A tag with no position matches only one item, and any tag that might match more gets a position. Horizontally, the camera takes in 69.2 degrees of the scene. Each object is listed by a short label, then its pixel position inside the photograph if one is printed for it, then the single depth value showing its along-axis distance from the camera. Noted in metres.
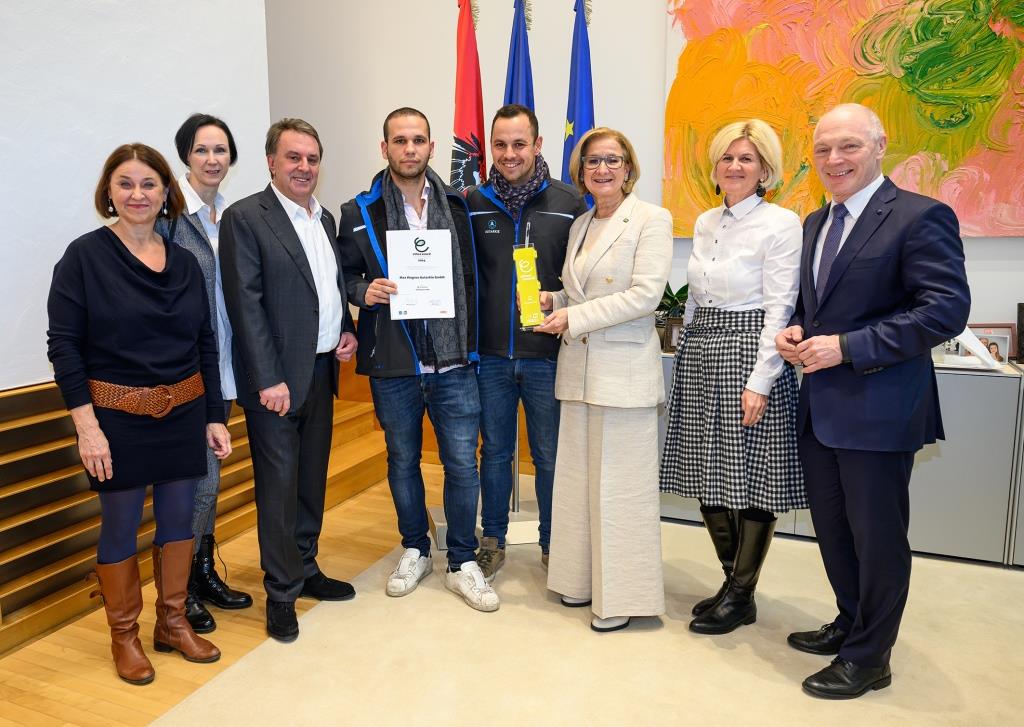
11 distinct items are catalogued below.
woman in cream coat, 2.42
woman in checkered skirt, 2.28
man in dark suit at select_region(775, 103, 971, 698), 1.94
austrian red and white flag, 3.86
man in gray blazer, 2.37
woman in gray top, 2.49
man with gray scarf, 2.65
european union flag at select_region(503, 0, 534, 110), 3.89
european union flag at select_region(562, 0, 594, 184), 3.89
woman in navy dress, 2.08
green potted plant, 3.59
